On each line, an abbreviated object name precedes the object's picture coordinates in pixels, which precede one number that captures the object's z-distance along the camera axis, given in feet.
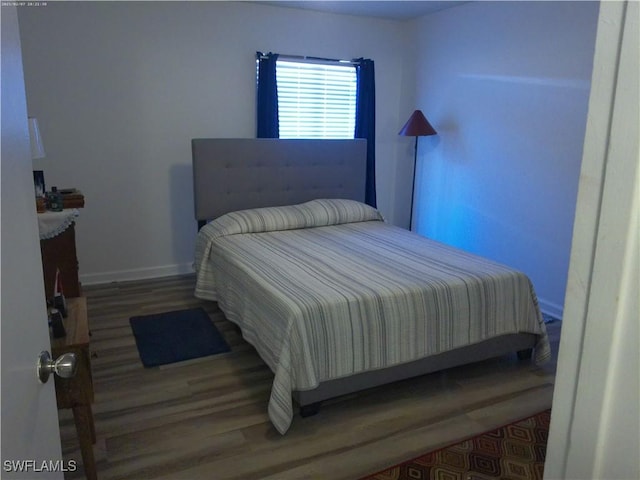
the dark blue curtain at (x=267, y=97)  14.06
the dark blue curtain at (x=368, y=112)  15.48
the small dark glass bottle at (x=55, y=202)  9.55
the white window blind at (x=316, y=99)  14.87
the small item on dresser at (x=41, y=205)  9.35
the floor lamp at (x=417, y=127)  14.60
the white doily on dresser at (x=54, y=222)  9.09
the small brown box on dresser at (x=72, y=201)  9.86
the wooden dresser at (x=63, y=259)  9.41
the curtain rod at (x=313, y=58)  14.40
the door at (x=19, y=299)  2.58
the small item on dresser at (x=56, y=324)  5.66
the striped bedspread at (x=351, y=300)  7.41
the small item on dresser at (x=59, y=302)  6.23
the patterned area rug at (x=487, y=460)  6.57
